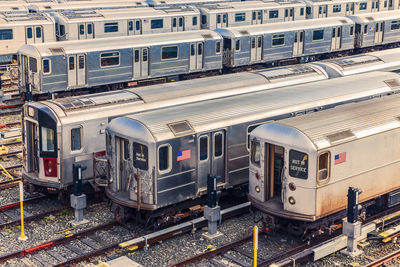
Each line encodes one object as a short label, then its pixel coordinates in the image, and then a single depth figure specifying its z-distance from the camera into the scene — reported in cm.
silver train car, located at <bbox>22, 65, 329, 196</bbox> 1853
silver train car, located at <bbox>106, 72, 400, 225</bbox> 1648
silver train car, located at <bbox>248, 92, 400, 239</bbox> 1543
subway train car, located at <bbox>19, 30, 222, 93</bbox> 2934
